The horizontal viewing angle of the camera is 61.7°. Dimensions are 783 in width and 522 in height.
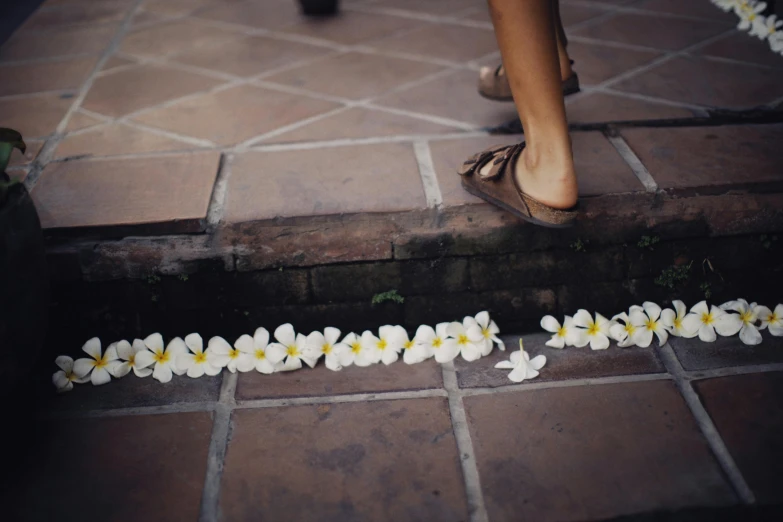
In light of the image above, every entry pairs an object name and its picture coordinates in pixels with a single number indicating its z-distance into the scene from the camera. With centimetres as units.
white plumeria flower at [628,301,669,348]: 154
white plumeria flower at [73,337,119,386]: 150
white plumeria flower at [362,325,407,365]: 153
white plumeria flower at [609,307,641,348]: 154
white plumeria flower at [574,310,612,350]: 154
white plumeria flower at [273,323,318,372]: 152
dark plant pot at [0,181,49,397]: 119
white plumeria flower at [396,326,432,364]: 153
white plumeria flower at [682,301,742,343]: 154
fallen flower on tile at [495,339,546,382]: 146
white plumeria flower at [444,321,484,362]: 153
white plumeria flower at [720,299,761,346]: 152
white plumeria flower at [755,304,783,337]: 155
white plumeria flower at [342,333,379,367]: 154
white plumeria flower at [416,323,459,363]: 152
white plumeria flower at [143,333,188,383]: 151
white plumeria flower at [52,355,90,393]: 148
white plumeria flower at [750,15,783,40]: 235
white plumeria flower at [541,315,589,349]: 156
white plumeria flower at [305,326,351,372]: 153
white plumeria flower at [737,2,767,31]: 246
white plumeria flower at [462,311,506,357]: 154
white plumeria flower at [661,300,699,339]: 156
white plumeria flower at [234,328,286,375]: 151
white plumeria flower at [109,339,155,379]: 151
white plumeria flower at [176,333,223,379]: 151
